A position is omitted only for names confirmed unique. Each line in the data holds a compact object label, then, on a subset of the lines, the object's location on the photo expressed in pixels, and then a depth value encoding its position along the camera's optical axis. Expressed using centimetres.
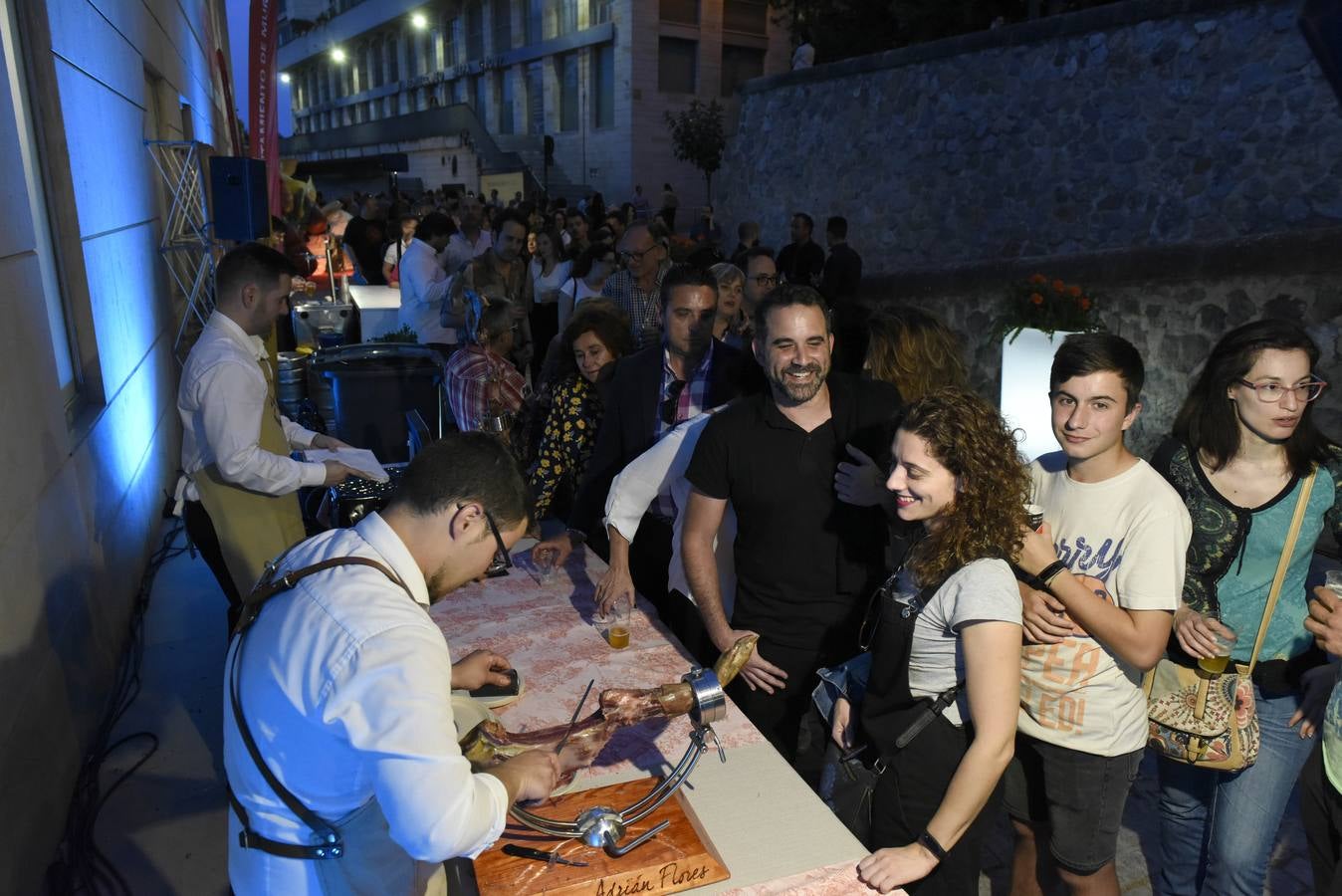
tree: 2458
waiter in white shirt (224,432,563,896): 125
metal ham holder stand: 169
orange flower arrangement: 600
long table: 173
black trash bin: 598
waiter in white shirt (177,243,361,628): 312
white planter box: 588
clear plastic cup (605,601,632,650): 262
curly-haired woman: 182
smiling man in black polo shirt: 262
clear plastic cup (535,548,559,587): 318
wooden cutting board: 162
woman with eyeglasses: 221
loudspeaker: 659
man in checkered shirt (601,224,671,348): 588
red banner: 878
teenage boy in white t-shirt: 206
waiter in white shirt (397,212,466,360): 740
